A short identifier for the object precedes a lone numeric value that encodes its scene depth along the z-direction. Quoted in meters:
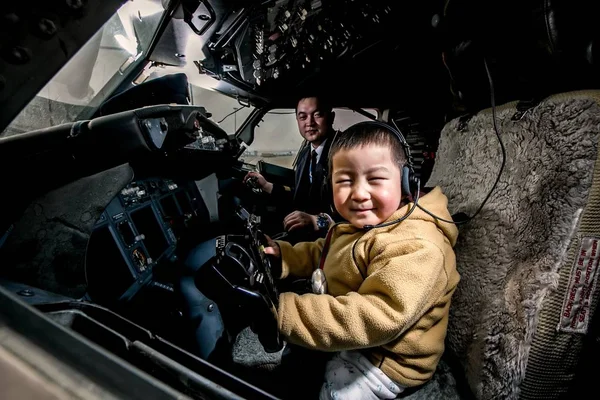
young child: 0.64
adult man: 2.06
